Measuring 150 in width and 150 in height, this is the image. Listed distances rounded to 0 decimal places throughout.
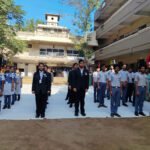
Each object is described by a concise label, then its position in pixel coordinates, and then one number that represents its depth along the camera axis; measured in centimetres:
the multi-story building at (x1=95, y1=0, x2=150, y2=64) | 1077
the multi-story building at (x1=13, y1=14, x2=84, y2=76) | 2238
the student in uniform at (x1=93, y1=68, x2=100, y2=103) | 710
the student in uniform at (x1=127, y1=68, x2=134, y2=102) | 721
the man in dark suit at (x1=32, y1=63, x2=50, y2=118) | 503
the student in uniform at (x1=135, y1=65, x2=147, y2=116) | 543
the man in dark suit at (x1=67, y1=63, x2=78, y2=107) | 558
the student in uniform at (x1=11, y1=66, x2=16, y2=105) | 605
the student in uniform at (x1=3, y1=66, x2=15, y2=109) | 572
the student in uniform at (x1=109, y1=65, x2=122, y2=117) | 524
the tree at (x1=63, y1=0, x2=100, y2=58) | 1896
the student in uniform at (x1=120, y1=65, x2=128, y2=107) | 692
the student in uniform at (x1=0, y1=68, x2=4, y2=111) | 520
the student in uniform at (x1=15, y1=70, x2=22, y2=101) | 671
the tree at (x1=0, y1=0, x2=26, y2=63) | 1237
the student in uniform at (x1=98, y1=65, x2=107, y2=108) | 647
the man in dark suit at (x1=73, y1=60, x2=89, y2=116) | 529
